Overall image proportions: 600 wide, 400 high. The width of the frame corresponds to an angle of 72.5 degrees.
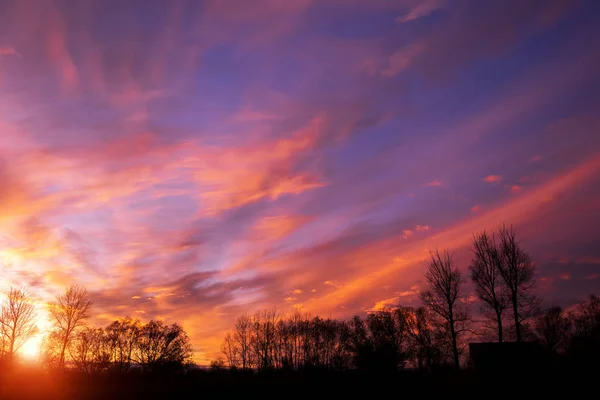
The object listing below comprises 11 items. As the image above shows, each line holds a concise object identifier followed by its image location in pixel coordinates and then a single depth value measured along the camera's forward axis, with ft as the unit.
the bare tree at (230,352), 337.56
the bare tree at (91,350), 199.31
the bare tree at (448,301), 173.68
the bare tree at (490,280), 157.58
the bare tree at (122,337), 343.67
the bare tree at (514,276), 152.66
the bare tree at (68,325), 233.76
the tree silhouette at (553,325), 272.31
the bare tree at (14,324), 213.87
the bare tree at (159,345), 314.20
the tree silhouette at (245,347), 333.83
